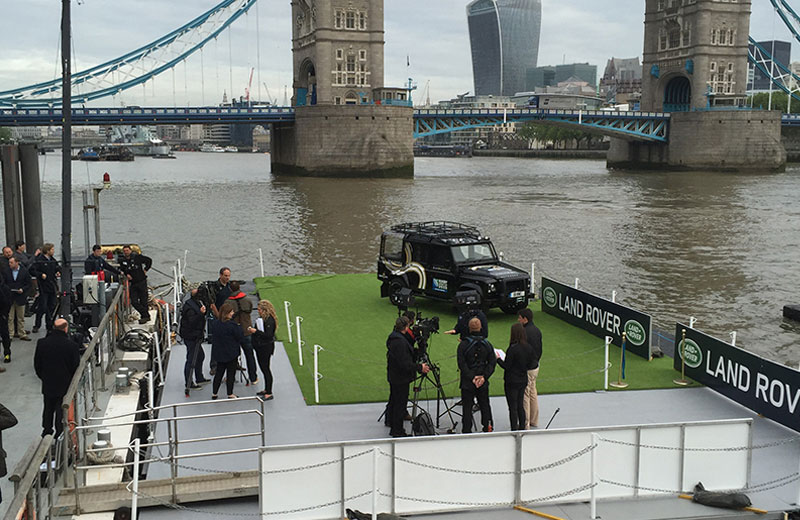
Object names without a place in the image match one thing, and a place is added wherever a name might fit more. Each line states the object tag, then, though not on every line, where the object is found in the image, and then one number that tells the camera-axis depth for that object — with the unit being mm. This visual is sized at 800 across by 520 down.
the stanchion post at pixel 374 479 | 8258
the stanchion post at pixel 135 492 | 8195
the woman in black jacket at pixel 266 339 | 12227
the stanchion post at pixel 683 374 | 13619
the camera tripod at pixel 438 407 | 11102
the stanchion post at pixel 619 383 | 13484
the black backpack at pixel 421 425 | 10390
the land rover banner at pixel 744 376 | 11211
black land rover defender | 17578
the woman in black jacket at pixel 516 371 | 10688
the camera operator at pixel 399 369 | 10664
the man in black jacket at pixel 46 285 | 15859
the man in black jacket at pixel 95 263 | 17078
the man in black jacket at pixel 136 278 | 16562
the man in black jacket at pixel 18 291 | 15211
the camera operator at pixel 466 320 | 12406
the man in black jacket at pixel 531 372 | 11219
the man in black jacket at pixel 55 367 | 10406
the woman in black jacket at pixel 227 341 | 12367
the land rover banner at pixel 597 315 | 15141
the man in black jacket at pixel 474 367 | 10609
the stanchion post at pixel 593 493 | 8781
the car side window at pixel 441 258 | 18484
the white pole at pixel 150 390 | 10830
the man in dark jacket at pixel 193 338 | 13070
